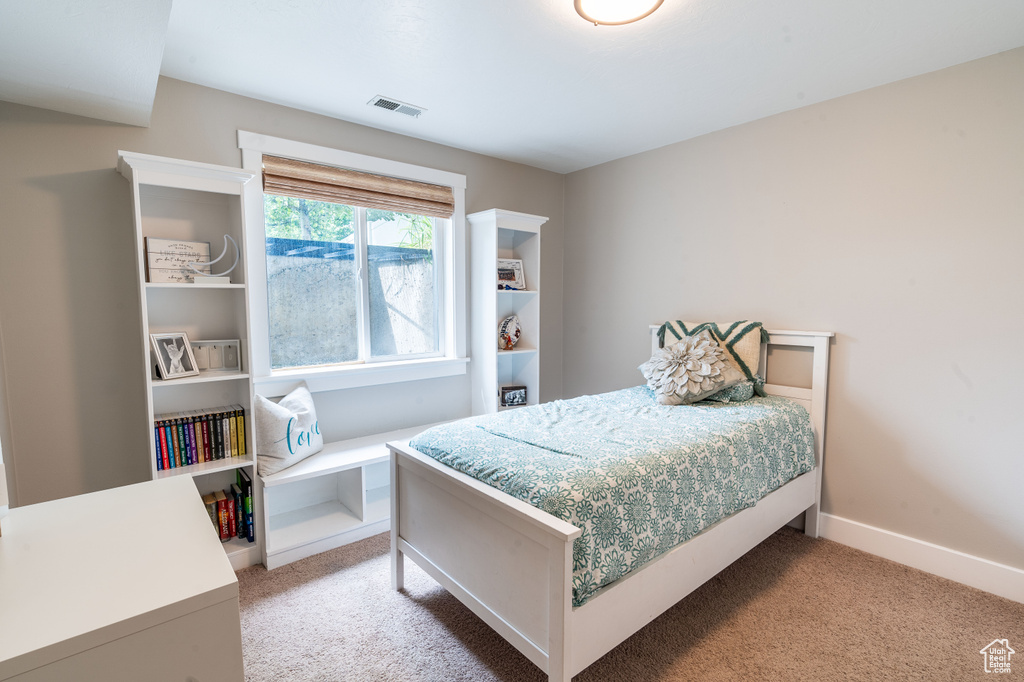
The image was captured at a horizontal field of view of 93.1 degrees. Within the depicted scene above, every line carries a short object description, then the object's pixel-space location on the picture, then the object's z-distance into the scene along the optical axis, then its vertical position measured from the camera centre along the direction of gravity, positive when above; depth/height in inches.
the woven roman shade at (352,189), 105.0 +29.0
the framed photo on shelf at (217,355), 93.2 -8.4
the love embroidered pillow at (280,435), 96.6 -25.1
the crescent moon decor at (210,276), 89.8 +6.8
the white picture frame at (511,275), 138.7 +9.9
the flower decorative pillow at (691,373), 103.4 -14.3
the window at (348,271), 105.3 +9.8
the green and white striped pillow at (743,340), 110.6 -7.9
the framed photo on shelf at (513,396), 140.4 -25.4
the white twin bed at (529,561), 55.1 -35.5
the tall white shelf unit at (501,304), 131.3 +1.4
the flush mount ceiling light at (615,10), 65.5 +41.0
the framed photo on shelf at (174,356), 85.4 -7.7
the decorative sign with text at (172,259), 85.1 +9.8
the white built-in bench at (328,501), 96.3 -43.9
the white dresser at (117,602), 26.8 -17.4
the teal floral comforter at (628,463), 59.1 -22.5
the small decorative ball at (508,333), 139.9 -7.0
